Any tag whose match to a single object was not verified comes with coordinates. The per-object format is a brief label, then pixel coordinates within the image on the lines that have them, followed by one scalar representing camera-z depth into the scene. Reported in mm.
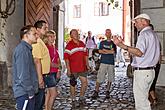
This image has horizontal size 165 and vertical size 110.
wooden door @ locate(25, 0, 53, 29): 8857
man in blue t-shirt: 6890
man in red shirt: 6005
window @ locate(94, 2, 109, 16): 27477
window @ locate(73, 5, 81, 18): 28289
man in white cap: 4189
